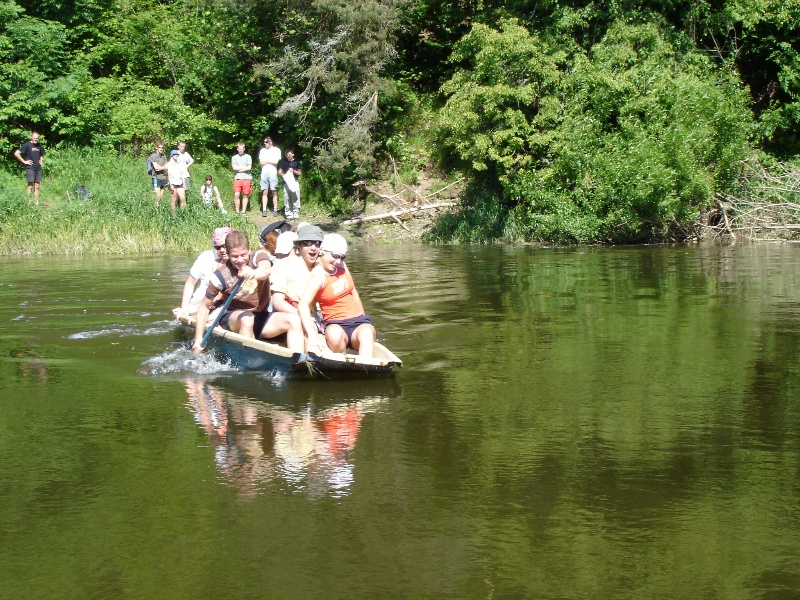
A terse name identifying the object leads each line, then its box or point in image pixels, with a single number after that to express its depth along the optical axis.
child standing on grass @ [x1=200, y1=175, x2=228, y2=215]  25.98
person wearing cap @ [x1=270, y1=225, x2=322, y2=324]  9.40
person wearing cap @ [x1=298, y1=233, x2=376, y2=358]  8.78
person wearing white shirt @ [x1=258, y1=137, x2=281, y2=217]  26.58
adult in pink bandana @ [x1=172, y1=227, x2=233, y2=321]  10.62
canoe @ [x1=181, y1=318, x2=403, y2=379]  8.39
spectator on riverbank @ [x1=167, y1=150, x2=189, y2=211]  23.62
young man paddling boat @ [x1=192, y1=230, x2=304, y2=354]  9.38
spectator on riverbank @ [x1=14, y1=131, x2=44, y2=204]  24.97
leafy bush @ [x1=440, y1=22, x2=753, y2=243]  21.97
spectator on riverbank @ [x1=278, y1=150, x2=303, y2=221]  26.05
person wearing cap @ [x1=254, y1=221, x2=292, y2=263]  10.77
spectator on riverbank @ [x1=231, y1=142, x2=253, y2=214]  25.91
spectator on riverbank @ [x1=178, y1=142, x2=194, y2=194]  23.69
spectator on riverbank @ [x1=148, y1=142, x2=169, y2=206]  24.30
